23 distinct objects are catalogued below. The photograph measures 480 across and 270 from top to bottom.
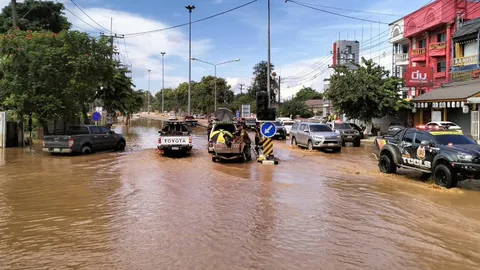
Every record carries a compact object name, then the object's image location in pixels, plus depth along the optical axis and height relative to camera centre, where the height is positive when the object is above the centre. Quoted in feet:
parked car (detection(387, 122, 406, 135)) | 93.99 -1.93
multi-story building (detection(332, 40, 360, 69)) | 240.08 +44.63
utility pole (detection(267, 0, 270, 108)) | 96.51 +9.94
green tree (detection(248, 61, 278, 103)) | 274.89 +27.81
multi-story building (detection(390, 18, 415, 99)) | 148.87 +27.14
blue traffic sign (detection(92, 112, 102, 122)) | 94.32 +0.79
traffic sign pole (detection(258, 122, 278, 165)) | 55.47 -3.23
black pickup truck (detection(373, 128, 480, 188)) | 35.53 -3.29
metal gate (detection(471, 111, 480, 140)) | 93.15 -0.88
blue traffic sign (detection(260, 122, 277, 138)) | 55.42 -1.33
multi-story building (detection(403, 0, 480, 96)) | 119.96 +28.25
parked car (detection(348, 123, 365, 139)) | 100.74 -1.74
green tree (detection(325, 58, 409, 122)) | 108.88 +7.42
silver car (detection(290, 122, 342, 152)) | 73.97 -3.14
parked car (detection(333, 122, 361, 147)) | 89.40 -3.30
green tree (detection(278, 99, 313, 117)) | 220.43 +5.84
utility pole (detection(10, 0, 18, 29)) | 75.95 +19.82
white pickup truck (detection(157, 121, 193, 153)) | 63.72 -3.56
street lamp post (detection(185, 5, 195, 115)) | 162.30 +25.63
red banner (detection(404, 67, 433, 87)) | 112.98 +12.16
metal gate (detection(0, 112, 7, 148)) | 74.90 -2.53
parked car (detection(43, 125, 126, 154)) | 64.85 -3.59
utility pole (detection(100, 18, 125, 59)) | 75.32 +14.04
